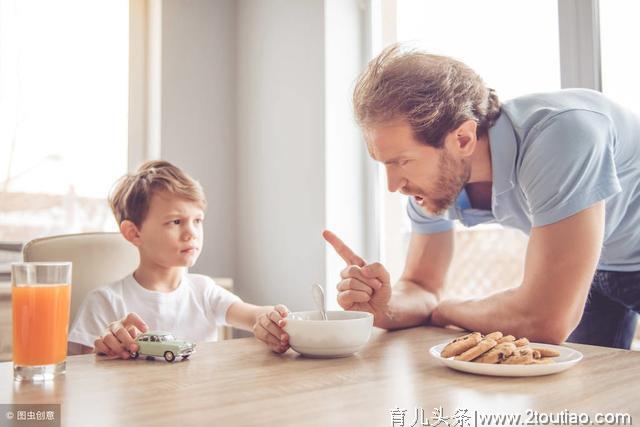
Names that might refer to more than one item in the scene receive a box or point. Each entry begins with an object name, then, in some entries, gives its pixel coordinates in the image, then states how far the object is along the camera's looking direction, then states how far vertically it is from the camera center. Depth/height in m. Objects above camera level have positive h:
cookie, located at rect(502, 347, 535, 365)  0.77 -0.17
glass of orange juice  0.76 -0.12
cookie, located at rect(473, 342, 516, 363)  0.78 -0.17
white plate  0.73 -0.18
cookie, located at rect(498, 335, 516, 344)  0.84 -0.16
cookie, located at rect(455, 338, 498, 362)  0.79 -0.17
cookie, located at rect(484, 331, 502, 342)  0.84 -0.16
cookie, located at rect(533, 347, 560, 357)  0.83 -0.18
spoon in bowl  1.01 -0.12
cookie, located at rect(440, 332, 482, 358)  0.82 -0.17
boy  1.45 -0.12
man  1.06 +0.07
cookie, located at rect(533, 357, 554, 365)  0.76 -0.18
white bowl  0.89 -0.16
